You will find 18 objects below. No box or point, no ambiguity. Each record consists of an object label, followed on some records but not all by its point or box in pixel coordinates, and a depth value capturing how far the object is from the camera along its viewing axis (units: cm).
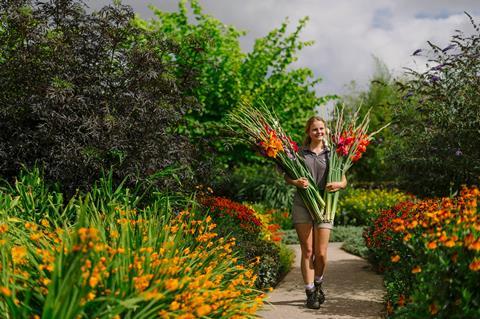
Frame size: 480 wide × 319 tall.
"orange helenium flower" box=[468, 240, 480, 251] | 324
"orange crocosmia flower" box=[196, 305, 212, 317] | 333
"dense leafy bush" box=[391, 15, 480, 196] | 702
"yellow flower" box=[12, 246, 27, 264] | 338
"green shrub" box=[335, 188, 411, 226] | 1468
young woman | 579
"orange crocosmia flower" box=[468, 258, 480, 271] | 318
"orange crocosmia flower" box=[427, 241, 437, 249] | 335
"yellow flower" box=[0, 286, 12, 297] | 303
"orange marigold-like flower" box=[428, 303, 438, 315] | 334
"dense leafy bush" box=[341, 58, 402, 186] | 2067
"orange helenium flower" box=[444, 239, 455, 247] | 330
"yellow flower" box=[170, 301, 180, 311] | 330
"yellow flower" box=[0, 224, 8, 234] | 402
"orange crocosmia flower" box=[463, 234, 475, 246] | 332
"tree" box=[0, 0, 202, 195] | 629
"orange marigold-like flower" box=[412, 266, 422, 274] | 344
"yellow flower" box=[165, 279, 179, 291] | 331
